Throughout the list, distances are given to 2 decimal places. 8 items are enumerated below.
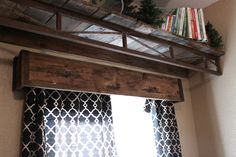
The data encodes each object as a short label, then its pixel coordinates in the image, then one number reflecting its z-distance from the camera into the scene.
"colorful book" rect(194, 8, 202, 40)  2.42
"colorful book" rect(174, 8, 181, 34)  2.38
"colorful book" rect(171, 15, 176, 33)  2.37
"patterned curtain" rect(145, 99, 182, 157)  2.54
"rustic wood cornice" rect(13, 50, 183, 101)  1.82
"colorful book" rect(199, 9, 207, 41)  2.45
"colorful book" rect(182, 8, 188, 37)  2.40
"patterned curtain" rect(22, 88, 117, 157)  1.83
